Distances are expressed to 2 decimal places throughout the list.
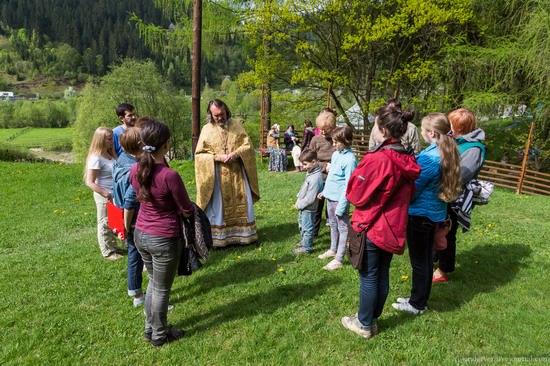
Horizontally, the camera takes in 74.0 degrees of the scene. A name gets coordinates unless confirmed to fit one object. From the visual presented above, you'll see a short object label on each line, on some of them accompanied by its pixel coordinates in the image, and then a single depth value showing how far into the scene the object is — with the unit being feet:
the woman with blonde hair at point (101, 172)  14.33
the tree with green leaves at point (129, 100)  101.81
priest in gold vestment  16.58
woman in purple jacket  8.61
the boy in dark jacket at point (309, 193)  15.16
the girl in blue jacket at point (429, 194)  9.83
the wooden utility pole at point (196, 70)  30.45
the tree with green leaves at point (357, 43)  40.98
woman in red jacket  8.55
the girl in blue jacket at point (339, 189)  13.47
